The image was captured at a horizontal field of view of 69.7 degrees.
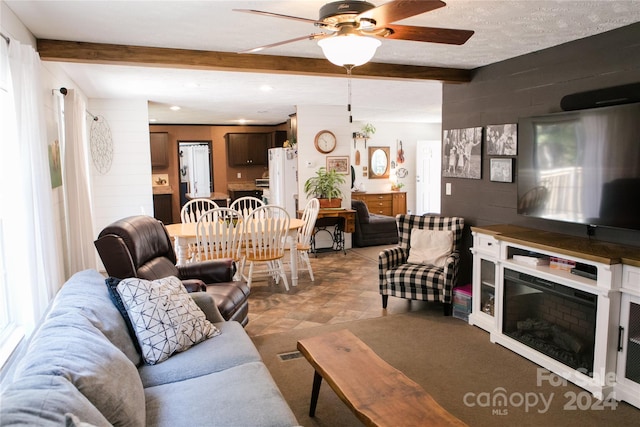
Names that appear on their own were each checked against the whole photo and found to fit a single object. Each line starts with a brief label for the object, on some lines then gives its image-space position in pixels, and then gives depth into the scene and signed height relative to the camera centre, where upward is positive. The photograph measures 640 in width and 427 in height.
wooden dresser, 9.62 -0.68
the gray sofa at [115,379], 1.30 -0.76
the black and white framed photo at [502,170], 3.98 -0.02
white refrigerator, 7.60 -0.11
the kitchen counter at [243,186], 9.89 -0.31
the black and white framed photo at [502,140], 3.91 +0.25
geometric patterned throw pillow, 2.38 -0.78
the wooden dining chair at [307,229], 5.60 -0.72
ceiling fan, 1.92 +0.66
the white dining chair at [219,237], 4.84 -0.69
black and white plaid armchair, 4.25 -0.97
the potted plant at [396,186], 9.98 -0.36
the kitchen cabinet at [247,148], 10.06 +0.52
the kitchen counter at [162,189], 9.18 -0.32
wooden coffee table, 1.88 -1.01
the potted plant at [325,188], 7.18 -0.27
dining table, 4.89 -0.73
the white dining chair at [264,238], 5.03 -0.74
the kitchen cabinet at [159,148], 9.36 +0.51
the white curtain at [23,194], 2.49 -0.10
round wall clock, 7.33 +0.47
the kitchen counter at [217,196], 9.16 -0.49
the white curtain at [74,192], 3.71 -0.14
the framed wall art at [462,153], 4.36 +0.15
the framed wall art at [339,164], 7.44 +0.10
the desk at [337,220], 7.16 -0.79
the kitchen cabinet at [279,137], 9.89 +0.74
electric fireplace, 2.95 -1.06
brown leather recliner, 3.04 -0.66
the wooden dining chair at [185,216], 5.39 -0.52
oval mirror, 9.84 +0.17
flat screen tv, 2.88 +0.00
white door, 10.08 -0.17
